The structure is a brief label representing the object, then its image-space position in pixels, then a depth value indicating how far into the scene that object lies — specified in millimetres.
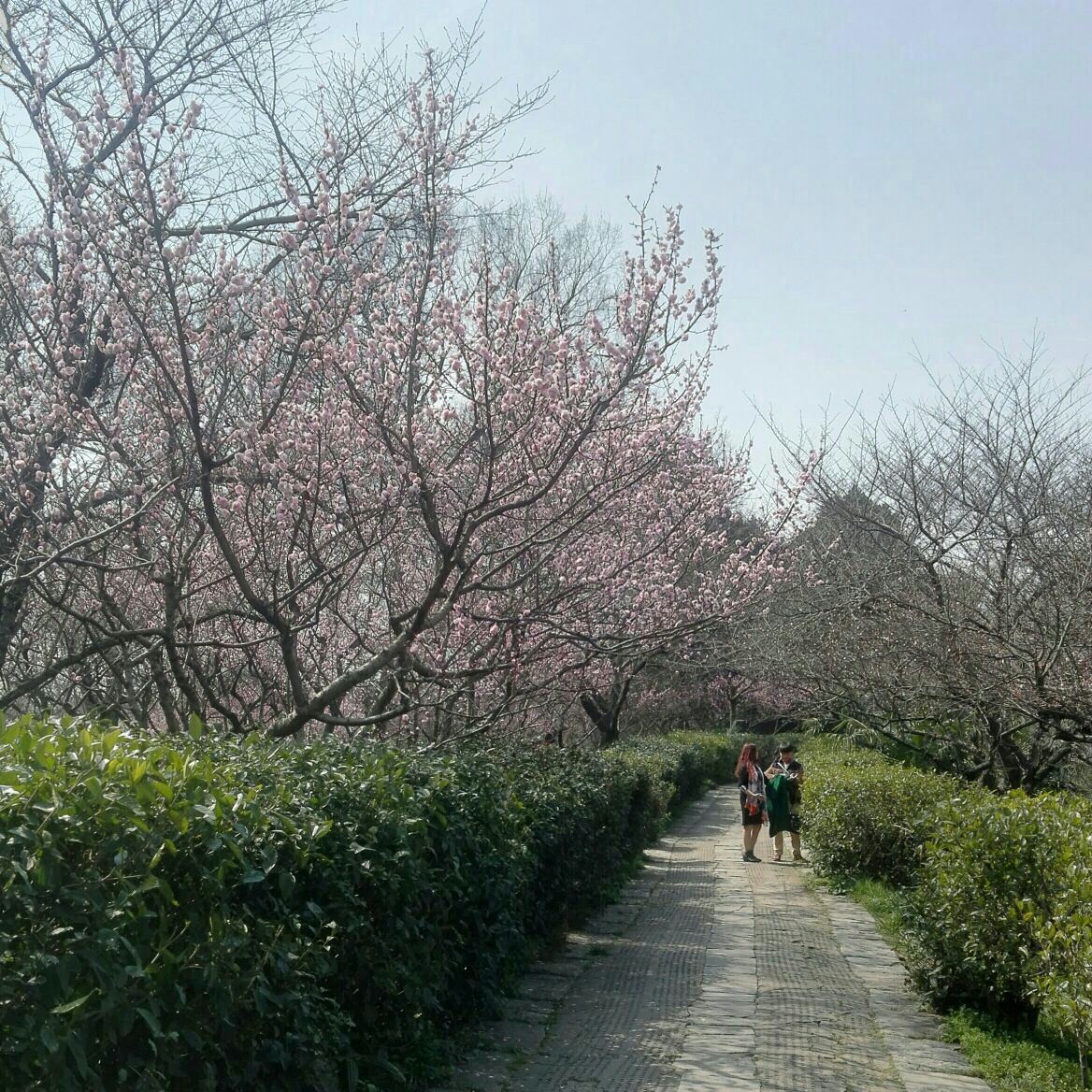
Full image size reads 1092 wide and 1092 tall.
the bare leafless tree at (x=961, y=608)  8633
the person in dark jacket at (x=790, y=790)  16469
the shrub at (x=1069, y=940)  5133
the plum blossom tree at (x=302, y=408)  7262
